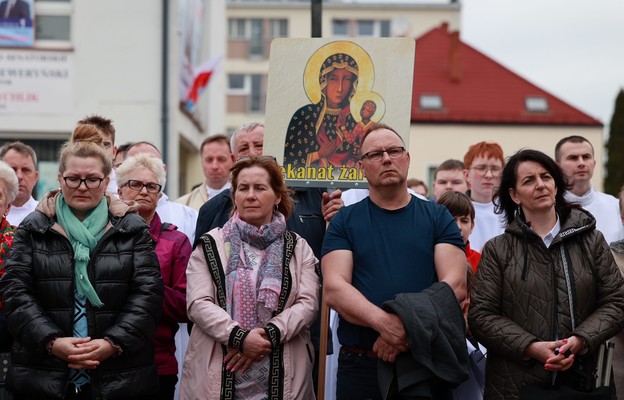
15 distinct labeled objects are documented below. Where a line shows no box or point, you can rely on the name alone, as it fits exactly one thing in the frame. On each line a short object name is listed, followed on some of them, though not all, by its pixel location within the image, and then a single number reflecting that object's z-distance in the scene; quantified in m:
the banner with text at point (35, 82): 16.58
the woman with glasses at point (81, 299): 5.07
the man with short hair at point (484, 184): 8.03
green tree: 38.06
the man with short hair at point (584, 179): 7.44
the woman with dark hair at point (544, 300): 5.23
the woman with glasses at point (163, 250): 5.73
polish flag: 18.58
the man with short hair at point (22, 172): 7.13
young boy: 6.74
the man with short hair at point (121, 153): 8.05
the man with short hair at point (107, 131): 6.87
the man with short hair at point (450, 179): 8.92
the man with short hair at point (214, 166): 8.66
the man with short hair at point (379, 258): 5.19
